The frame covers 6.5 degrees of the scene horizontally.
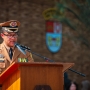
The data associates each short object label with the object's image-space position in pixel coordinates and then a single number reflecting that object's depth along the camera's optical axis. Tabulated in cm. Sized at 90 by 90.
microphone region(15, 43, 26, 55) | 1015
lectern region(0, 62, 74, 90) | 868
